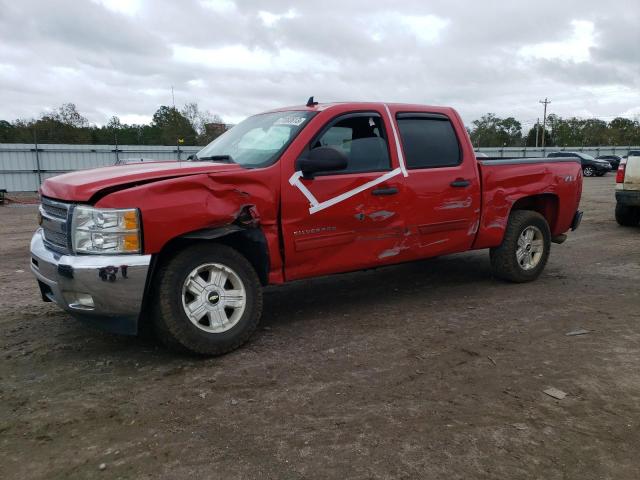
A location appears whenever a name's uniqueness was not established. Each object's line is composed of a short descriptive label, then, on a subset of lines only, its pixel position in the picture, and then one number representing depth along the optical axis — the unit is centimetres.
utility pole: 8141
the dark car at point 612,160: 4188
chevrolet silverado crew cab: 347
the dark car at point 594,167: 3438
